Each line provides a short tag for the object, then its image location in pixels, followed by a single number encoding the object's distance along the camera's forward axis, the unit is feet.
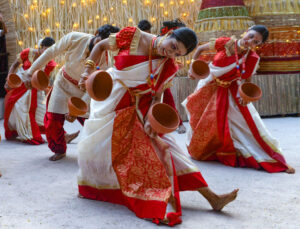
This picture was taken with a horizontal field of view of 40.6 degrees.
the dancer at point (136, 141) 7.91
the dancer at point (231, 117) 11.98
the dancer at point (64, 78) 12.13
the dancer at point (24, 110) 16.62
